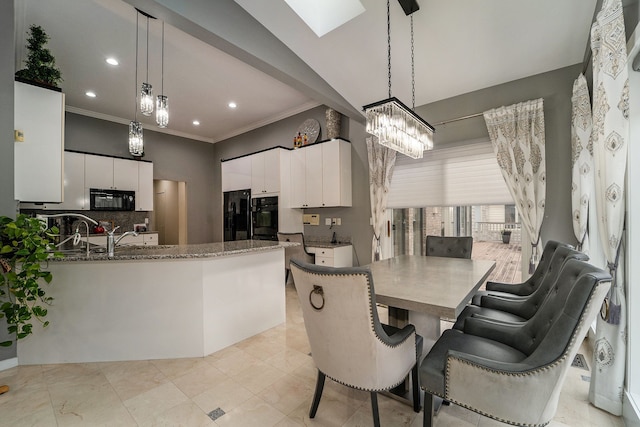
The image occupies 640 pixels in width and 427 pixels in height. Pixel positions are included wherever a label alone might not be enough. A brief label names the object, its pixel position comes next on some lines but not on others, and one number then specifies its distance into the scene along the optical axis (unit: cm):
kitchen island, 213
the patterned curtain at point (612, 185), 145
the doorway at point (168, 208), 605
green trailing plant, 183
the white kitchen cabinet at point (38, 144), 243
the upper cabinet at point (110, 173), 444
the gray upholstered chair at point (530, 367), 99
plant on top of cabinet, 252
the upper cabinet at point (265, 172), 455
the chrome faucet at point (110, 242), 216
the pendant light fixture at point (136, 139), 297
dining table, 137
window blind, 306
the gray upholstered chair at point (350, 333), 118
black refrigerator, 493
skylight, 248
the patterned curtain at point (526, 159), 267
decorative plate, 453
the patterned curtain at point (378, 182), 372
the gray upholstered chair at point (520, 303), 167
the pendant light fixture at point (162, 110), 246
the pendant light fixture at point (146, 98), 235
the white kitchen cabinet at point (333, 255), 390
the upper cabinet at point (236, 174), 497
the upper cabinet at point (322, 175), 402
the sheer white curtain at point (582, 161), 228
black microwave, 448
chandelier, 191
